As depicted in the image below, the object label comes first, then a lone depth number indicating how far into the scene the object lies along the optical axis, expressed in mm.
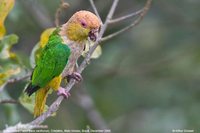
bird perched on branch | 8141
